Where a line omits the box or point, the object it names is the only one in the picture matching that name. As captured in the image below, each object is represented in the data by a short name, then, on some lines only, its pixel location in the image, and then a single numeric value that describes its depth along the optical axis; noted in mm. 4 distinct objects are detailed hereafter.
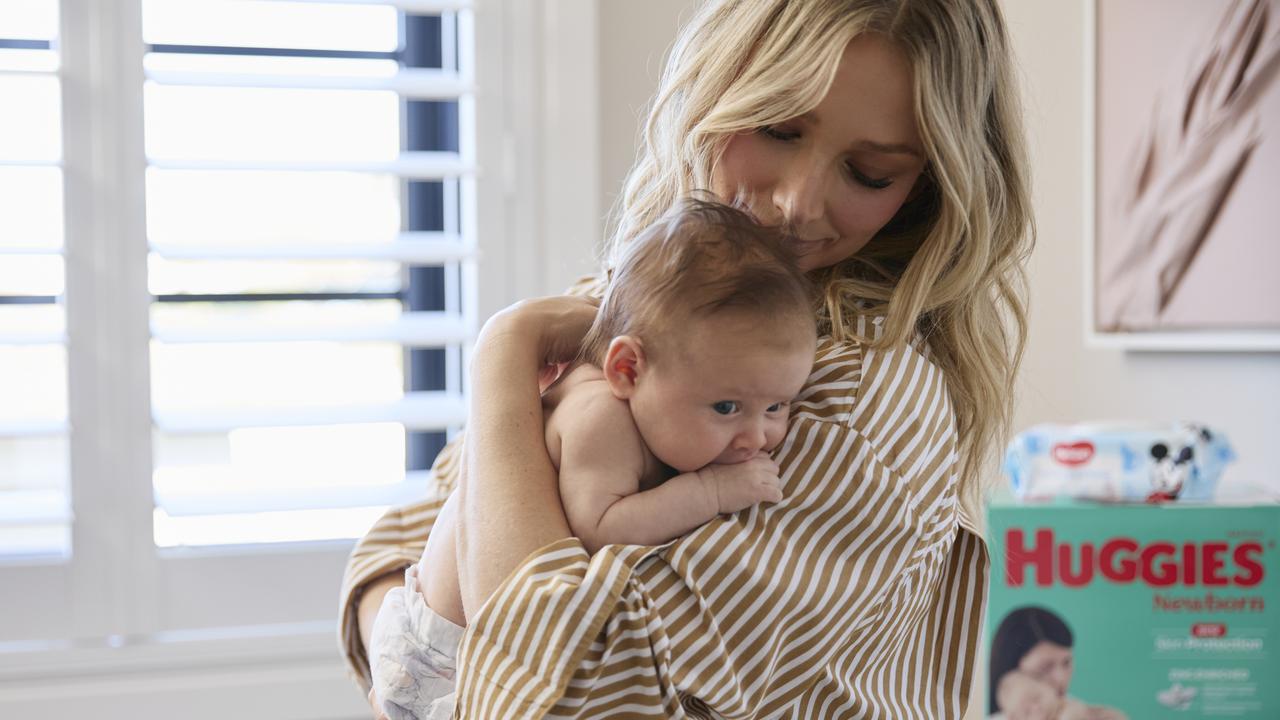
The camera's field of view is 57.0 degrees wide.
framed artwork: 1976
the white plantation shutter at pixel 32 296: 1804
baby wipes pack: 1854
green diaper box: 1794
